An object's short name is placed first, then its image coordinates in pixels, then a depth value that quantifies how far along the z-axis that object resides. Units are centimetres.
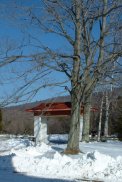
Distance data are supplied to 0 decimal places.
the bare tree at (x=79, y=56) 1652
